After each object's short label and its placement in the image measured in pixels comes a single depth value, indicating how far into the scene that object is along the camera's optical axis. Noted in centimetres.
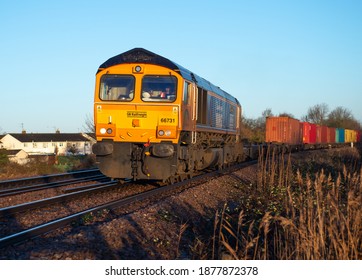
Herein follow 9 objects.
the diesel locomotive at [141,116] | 1250
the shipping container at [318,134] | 5019
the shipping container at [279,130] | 3444
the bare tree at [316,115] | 10188
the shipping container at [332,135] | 5762
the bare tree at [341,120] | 9550
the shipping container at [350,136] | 6569
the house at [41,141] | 7975
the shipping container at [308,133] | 4262
